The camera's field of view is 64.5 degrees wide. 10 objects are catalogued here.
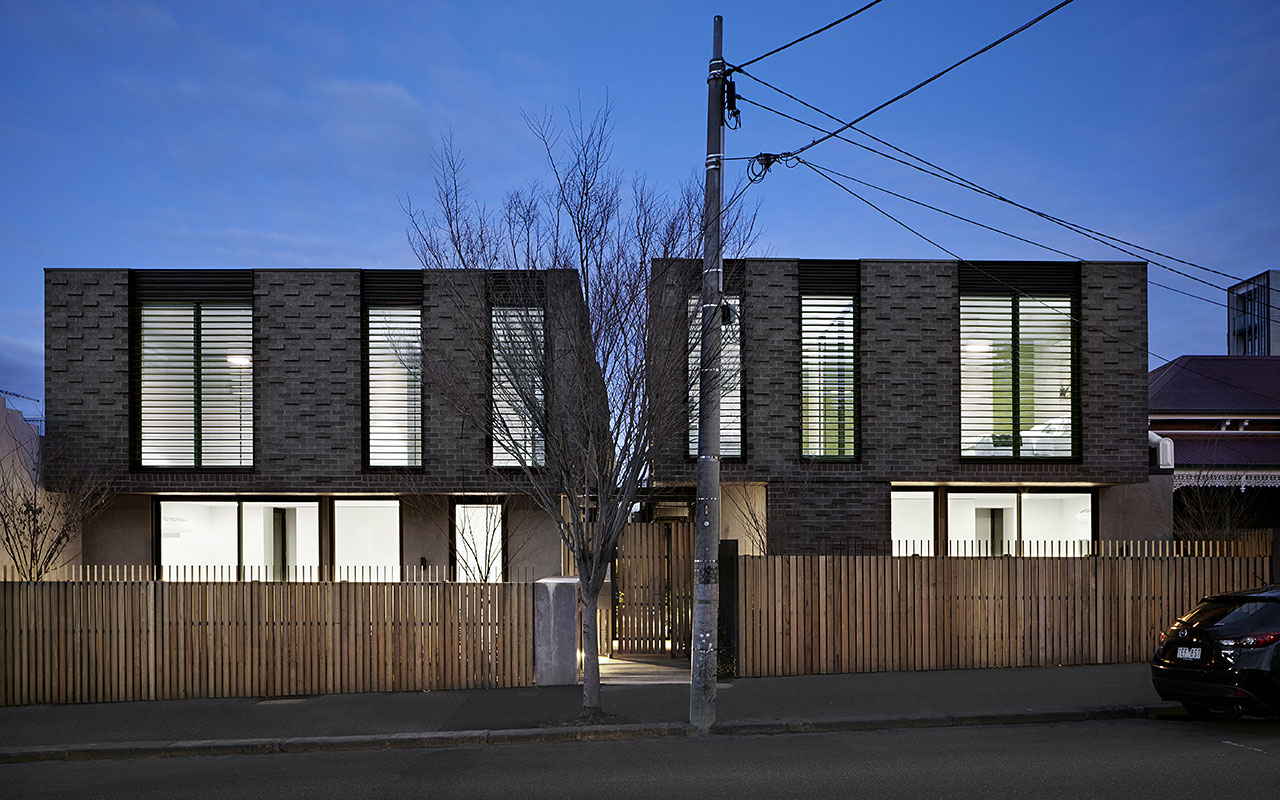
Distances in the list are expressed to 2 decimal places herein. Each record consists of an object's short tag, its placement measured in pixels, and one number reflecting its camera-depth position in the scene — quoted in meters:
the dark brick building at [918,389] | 17.50
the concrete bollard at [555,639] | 12.46
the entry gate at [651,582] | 15.27
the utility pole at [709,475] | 10.09
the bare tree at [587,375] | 10.20
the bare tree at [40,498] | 15.82
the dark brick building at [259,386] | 17.38
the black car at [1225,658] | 9.45
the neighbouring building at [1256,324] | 46.88
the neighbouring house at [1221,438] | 22.58
